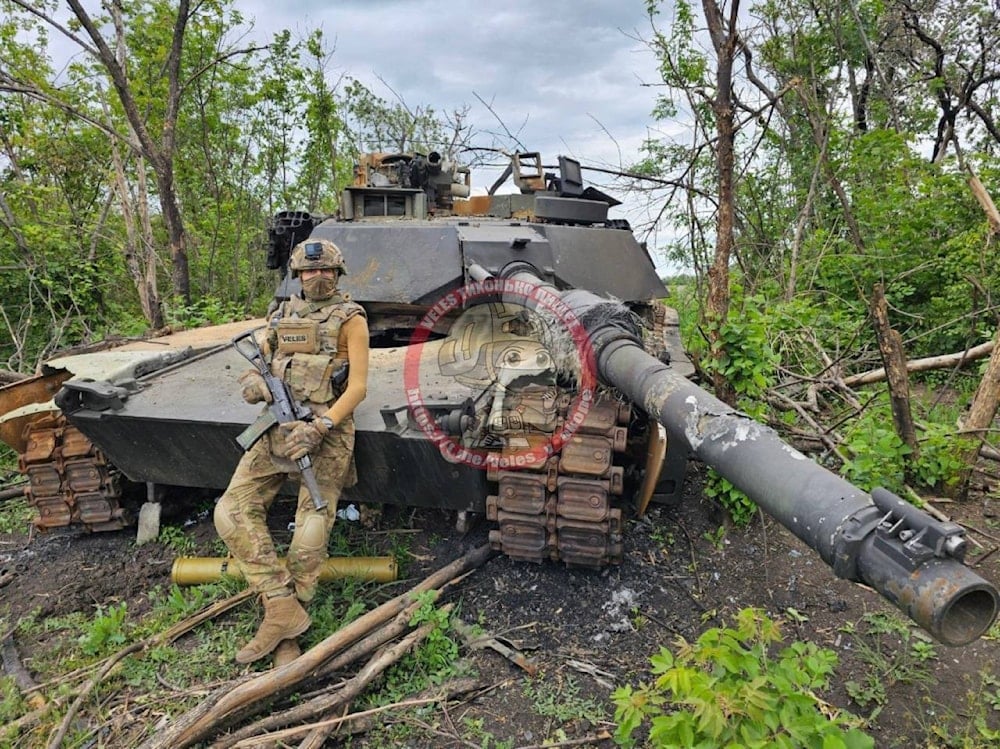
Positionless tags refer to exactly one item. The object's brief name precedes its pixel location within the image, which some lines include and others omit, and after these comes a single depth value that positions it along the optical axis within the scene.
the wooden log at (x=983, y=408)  4.52
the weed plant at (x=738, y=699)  1.95
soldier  3.34
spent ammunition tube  3.97
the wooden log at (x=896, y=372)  4.16
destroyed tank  1.71
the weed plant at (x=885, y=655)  3.10
